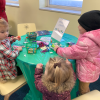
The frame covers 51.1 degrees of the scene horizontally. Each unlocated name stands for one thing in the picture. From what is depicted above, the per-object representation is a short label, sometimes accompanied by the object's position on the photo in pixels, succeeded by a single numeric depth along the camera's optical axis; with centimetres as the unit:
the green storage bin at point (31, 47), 117
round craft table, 106
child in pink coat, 98
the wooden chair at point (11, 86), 113
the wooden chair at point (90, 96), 101
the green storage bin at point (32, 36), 153
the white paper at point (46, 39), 152
